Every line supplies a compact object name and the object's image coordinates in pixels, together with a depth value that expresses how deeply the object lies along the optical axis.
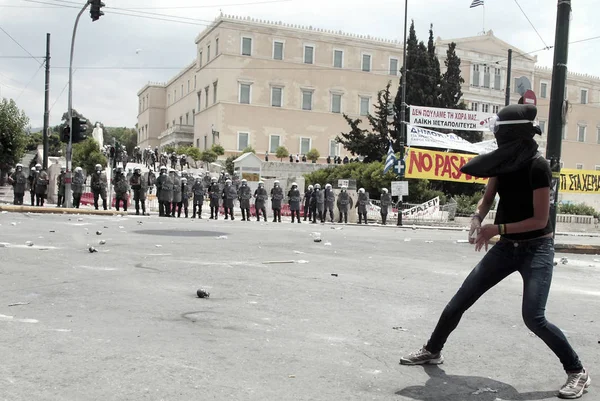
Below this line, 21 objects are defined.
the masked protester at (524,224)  4.05
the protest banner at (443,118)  29.16
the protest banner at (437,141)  29.04
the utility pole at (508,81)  31.93
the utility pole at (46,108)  33.47
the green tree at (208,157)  61.97
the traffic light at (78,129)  25.33
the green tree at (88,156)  47.12
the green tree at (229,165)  56.99
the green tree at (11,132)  36.69
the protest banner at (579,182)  30.69
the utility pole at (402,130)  28.82
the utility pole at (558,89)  12.59
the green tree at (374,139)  43.56
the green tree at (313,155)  63.31
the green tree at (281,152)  65.12
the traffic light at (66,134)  25.22
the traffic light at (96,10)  23.42
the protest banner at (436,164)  30.36
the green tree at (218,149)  64.56
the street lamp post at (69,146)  25.30
